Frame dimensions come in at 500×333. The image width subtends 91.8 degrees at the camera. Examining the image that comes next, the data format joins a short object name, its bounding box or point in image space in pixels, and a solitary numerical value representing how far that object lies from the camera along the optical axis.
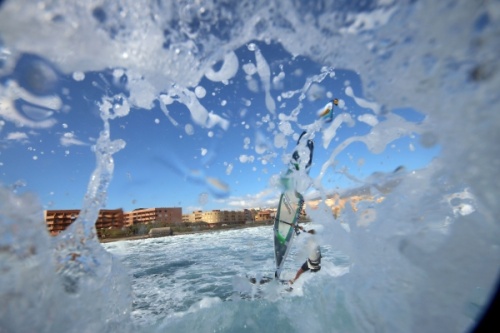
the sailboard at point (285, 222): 9.42
